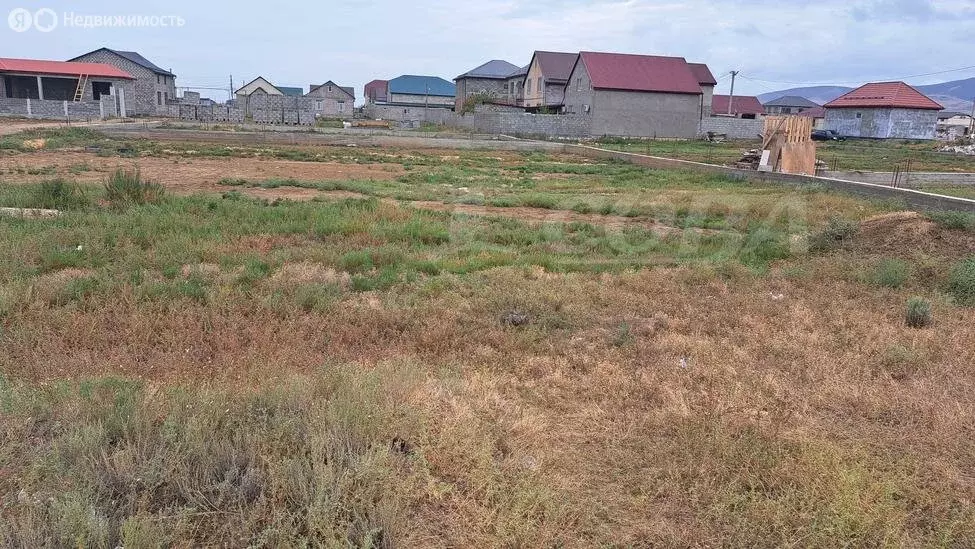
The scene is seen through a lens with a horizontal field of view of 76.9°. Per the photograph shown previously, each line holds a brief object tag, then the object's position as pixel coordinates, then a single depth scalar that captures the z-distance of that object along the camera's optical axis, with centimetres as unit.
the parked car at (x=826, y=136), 4698
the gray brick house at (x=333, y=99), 6506
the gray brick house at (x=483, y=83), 5778
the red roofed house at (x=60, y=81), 4253
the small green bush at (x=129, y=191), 934
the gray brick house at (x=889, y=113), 4875
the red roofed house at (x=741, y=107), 6725
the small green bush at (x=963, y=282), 654
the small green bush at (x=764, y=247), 827
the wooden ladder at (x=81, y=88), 4353
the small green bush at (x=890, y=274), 701
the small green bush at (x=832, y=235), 871
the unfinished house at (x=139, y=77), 5072
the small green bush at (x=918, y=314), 573
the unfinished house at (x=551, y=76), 4766
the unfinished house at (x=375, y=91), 9073
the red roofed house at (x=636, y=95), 4075
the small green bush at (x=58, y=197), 909
